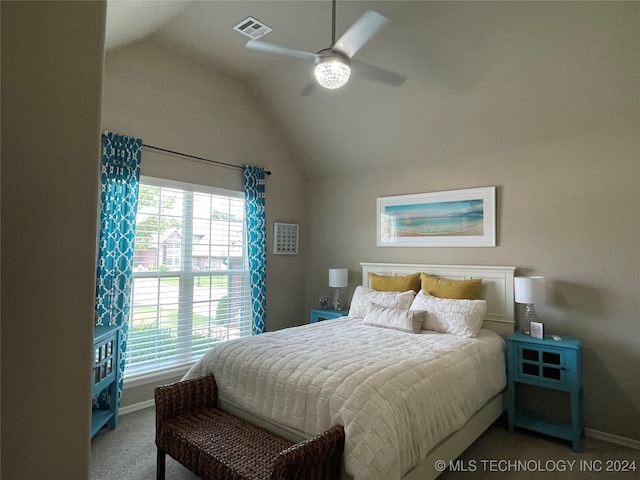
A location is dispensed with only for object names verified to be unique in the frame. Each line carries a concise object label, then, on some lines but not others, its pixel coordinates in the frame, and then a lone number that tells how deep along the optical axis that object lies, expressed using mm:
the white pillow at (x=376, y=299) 3574
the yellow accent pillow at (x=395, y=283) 3826
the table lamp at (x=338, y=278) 4383
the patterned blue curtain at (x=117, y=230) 3014
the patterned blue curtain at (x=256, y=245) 4293
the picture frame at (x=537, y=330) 2920
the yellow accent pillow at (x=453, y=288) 3381
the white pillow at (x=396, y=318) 3117
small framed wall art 4699
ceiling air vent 3014
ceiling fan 2088
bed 1738
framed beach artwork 3541
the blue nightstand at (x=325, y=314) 4277
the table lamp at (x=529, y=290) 2918
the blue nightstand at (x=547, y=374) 2678
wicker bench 1563
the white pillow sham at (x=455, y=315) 2998
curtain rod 3452
